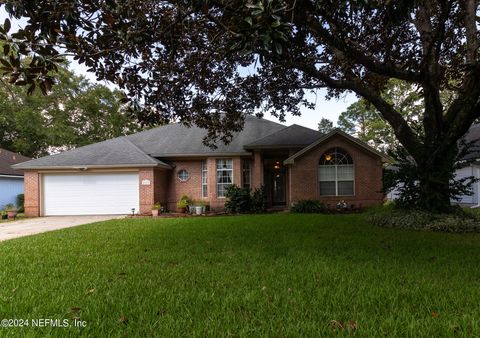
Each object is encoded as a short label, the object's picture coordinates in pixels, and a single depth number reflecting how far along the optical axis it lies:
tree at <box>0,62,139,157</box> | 29.23
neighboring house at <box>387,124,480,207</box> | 17.12
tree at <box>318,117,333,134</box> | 63.41
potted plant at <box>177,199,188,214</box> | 16.88
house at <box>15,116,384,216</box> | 15.98
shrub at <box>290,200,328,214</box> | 14.80
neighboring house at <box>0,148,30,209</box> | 21.30
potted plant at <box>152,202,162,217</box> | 15.33
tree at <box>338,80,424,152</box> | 36.62
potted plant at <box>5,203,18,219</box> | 16.12
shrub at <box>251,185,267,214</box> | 15.77
